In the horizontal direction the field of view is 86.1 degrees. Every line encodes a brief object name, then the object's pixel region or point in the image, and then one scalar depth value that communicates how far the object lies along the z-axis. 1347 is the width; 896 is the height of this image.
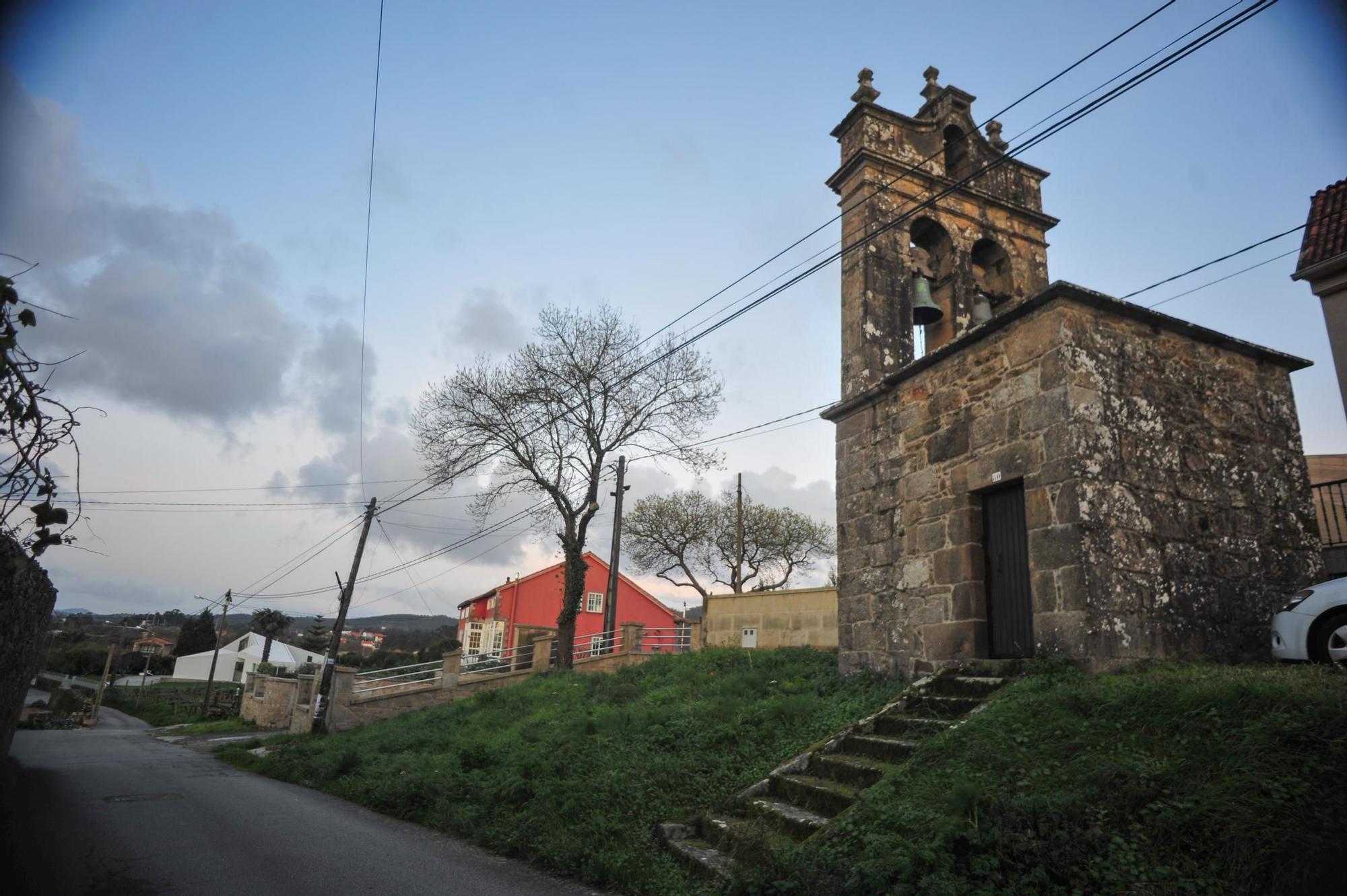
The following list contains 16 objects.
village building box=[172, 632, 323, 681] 56.47
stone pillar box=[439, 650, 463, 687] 20.66
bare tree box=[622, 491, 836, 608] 38.16
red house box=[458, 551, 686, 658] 41.59
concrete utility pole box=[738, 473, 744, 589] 32.59
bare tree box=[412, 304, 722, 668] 21.66
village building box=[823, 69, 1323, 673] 6.70
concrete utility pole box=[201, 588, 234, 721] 34.75
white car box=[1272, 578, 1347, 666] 6.08
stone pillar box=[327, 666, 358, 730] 18.83
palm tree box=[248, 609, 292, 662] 60.75
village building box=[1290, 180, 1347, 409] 9.21
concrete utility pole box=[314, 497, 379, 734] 18.58
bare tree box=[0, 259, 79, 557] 3.10
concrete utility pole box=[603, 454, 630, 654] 23.77
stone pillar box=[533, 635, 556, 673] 22.27
